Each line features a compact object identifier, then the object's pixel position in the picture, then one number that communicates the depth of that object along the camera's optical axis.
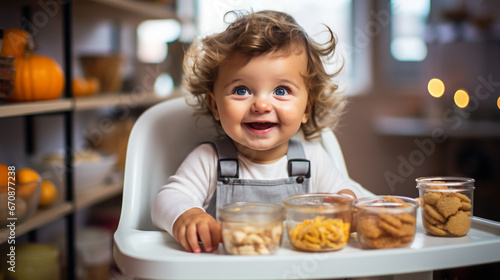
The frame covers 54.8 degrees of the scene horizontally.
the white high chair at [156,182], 0.56
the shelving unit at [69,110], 1.29
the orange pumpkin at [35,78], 1.28
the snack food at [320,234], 0.58
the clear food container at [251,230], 0.58
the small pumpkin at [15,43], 1.17
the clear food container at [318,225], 0.58
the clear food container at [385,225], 0.59
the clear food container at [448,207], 0.65
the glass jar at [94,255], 1.80
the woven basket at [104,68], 1.88
